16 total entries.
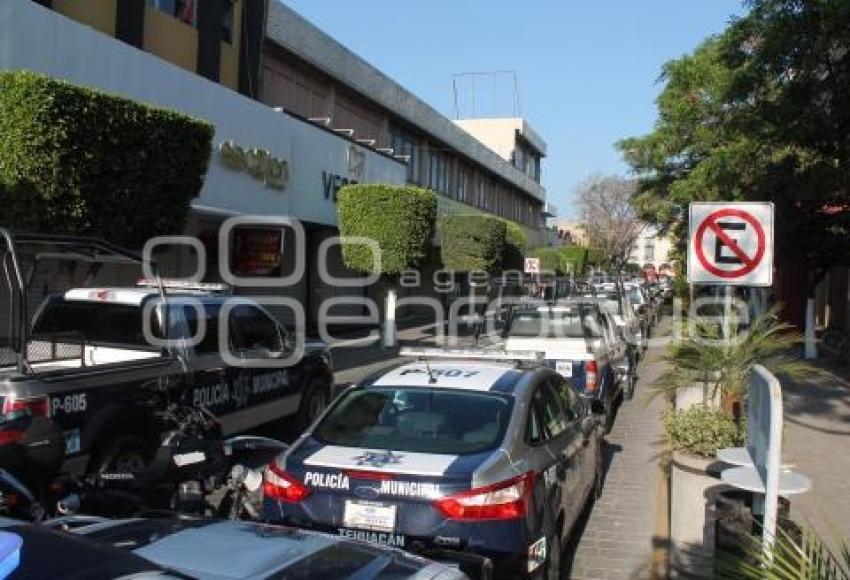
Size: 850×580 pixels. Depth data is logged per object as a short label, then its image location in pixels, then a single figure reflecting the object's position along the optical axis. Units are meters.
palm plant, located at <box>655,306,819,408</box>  8.82
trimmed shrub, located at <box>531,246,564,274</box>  57.83
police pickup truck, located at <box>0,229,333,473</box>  6.76
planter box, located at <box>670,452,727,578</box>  5.89
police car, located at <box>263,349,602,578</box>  4.80
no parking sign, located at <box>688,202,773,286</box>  7.59
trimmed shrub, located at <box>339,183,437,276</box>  25.25
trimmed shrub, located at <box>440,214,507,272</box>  34.03
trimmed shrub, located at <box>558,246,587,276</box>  60.62
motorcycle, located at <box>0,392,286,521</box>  4.72
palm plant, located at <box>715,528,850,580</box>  3.16
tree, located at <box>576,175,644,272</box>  77.62
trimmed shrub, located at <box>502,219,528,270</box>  40.50
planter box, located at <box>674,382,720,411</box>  8.90
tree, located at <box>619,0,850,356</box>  10.51
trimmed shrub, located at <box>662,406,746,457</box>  7.54
